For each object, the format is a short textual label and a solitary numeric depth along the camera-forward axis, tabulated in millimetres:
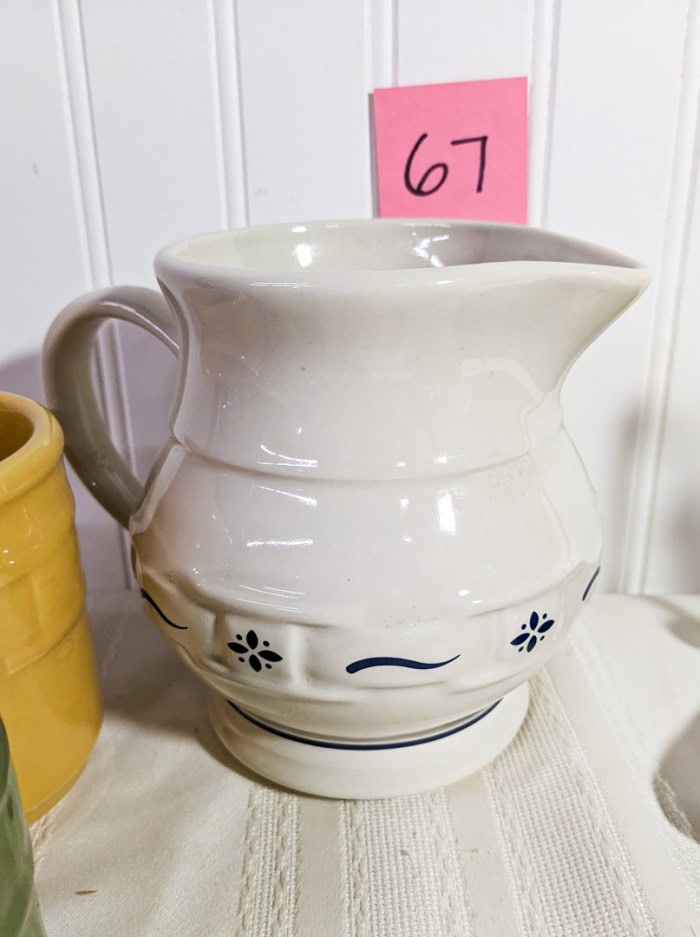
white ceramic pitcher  278
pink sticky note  433
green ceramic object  228
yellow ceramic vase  311
